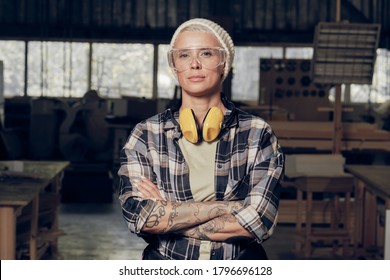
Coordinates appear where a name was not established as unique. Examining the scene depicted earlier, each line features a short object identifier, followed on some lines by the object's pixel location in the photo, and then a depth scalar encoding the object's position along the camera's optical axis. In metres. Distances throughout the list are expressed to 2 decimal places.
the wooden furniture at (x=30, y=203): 4.36
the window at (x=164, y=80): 14.65
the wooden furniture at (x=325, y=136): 8.16
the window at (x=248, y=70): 14.66
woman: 2.31
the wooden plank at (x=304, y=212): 7.70
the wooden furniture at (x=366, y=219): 6.12
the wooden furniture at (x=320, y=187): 6.27
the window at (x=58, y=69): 14.45
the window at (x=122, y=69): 14.52
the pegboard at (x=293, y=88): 11.55
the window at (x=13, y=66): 14.50
